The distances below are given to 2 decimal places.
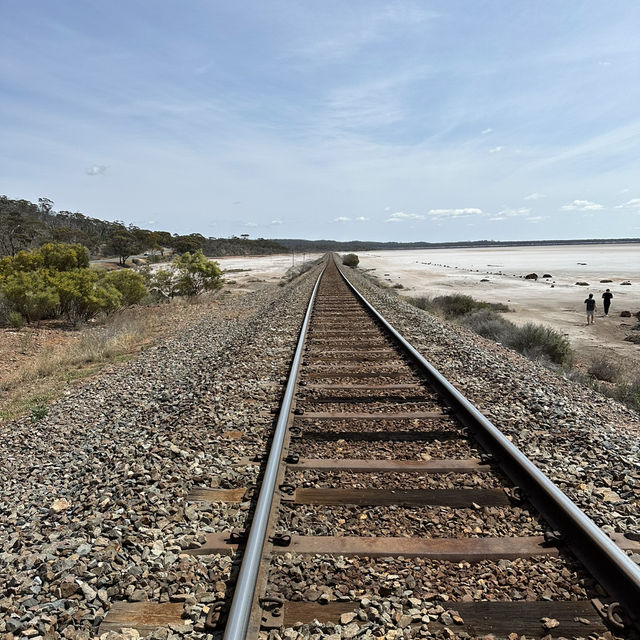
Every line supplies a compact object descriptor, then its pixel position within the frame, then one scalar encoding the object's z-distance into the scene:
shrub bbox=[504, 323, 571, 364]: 12.16
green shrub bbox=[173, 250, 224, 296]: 22.83
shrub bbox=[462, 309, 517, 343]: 14.47
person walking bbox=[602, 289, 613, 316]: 21.59
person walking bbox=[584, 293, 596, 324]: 19.64
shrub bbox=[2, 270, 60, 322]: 14.68
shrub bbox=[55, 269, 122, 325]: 15.40
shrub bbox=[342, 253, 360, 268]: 63.80
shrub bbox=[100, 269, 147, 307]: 18.80
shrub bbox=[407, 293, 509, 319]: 20.50
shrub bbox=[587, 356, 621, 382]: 10.54
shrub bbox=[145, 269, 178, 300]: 22.19
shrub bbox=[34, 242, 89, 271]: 19.48
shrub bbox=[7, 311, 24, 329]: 14.06
